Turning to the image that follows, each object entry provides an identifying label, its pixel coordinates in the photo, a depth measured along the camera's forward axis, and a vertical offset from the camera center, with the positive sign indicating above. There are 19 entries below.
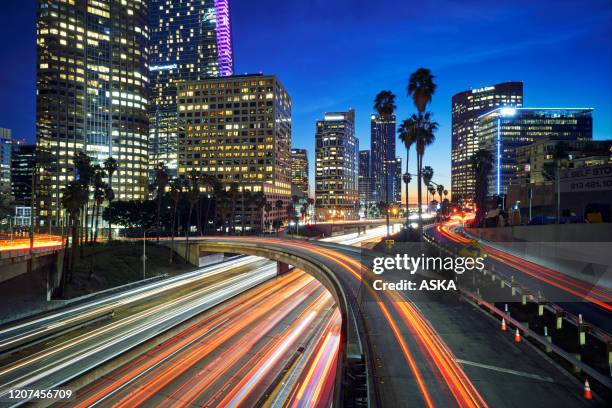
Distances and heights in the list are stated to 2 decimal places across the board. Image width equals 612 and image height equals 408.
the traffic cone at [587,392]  11.16 -6.30
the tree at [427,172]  98.12 +11.13
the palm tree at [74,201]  45.78 +0.32
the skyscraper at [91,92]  152.00 +54.14
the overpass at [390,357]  11.34 -6.58
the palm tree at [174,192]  71.77 +2.68
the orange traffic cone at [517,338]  15.62 -6.25
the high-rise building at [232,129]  165.88 +38.61
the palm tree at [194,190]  77.36 +3.41
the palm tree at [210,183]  84.69 +5.45
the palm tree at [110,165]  65.50 +7.73
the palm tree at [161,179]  68.62 +5.25
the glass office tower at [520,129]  178.50 +43.72
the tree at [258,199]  109.51 +1.66
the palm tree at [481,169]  79.31 +9.39
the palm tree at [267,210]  141.50 -2.34
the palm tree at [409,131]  49.70 +11.55
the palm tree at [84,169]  56.28 +5.95
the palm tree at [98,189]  62.69 +2.68
